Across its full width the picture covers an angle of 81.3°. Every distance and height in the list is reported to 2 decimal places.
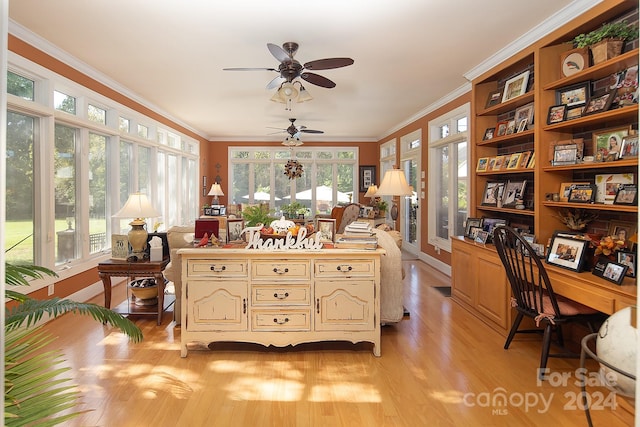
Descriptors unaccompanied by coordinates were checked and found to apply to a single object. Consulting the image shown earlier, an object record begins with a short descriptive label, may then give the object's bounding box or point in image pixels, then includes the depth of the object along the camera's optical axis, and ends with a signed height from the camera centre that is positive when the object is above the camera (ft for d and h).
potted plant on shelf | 8.73 +3.94
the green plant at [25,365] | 3.41 -1.62
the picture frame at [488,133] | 14.09 +2.65
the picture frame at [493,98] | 13.60 +3.90
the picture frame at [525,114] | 11.98 +2.97
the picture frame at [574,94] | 9.94 +2.99
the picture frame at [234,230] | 10.69 -0.78
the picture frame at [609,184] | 8.88 +0.47
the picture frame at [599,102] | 8.86 +2.48
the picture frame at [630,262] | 8.00 -1.29
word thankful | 9.81 -1.05
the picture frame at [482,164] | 13.98 +1.47
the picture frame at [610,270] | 7.68 -1.45
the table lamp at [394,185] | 13.69 +0.67
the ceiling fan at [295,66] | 10.66 +4.11
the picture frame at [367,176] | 35.04 +2.54
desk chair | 8.65 -2.50
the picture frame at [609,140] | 8.92 +1.57
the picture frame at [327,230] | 10.79 -0.78
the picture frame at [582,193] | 9.51 +0.24
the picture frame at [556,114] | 10.37 +2.51
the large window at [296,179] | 35.14 +2.40
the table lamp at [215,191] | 32.45 +1.08
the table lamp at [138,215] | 12.42 -0.42
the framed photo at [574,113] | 9.77 +2.40
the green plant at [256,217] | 11.46 -0.42
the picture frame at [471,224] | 13.98 -0.80
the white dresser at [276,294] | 9.60 -2.34
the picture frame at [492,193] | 13.61 +0.38
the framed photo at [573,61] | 9.85 +3.86
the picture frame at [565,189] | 10.25 +0.38
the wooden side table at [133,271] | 12.10 -2.20
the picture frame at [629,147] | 8.38 +1.27
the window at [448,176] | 18.88 +1.49
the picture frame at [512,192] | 12.55 +0.36
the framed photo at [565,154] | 10.03 +1.33
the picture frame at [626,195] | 8.38 +0.18
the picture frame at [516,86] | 12.01 +3.90
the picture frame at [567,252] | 8.85 -1.22
